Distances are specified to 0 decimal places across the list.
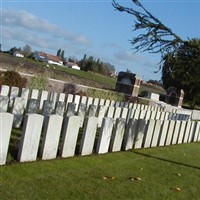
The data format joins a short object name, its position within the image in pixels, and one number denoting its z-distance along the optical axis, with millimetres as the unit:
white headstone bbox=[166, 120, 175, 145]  11555
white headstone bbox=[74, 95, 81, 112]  15172
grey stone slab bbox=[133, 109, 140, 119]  15317
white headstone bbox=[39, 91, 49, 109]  13960
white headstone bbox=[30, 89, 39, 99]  12722
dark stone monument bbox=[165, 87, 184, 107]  41250
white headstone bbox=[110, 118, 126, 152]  8769
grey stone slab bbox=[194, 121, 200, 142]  14141
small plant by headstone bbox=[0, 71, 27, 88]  17011
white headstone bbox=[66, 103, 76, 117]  10738
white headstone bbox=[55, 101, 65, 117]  10009
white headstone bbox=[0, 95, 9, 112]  8745
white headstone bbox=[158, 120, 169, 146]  11029
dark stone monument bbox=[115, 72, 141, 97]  31484
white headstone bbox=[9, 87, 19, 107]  11914
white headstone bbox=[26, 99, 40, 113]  9602
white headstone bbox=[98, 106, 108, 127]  12340
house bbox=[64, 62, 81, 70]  101475
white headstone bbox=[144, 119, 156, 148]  10117
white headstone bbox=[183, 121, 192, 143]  13094
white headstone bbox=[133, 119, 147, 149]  9711
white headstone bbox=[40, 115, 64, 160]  6848
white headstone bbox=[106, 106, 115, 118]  12942
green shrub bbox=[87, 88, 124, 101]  22375
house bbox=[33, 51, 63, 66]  108638
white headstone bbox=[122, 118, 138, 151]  9273
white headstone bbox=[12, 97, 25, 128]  9320
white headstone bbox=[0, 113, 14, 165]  5941
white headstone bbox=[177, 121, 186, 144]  12577
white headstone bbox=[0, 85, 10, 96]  11778
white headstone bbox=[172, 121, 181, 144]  12055
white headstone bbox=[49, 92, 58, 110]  14127
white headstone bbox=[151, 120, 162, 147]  10592
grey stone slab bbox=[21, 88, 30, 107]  12262
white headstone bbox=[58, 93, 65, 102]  14136
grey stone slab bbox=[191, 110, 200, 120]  32969
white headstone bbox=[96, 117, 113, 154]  8328
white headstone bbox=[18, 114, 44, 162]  6363
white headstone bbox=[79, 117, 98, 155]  7840
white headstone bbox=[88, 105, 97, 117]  10402
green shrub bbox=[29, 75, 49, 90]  18875
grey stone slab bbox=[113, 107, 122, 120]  13328
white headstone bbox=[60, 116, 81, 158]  7299
